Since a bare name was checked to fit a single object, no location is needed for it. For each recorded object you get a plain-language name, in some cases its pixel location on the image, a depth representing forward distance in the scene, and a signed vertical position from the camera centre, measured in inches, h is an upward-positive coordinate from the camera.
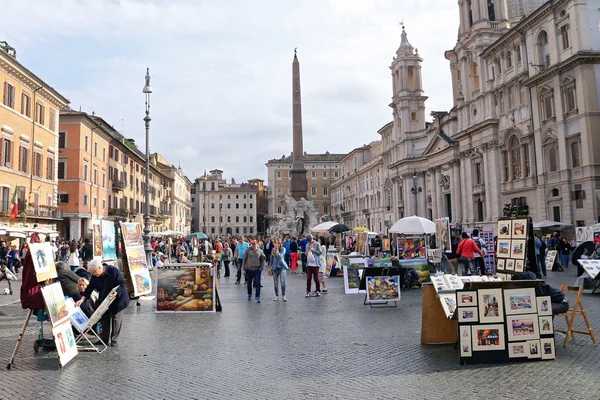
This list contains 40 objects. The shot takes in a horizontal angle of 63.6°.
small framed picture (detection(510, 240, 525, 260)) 378.6 -9.2
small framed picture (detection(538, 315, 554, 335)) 241.4 -43.7
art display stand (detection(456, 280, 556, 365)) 238.4 -42.4
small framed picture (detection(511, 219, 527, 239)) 380.0 +6.9
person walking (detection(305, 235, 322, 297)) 499.5 -21.4
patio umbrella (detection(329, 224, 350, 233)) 1018.1 +29.7
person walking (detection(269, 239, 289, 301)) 476.1 -21.8
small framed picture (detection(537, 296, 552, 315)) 242.4 -34.3
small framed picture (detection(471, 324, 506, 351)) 238.7 -48.9
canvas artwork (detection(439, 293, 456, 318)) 272.4 -35.8
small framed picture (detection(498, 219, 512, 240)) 397.9 +7.3
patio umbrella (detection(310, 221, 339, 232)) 1024.2 +33.5
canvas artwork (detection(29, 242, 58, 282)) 249.0 -5.8
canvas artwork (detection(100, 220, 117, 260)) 443.2 +7.3
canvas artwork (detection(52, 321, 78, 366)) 238.7 -47.9
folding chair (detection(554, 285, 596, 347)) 264.7 -49.6
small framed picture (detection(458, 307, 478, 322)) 237.9 -37.0
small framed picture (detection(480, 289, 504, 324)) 239.3 -33.9
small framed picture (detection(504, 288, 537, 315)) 240.7 -31.6
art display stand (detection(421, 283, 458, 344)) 279.0 -48.9
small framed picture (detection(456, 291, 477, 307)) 239.5 -29.8
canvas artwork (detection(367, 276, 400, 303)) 432.8 -42.9
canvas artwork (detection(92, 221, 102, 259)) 440.1 +8.3
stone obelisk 1515.7 +321.9
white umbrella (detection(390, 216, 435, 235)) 682.1 +20.3
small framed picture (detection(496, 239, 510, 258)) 394.6 -9.2
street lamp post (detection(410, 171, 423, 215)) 2169.2 +204.8
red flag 933.8 +76.9
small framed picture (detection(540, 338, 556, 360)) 241.1 -55.5
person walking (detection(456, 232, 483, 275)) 565.0 -14.3
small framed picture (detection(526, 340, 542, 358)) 240.2 -55.0
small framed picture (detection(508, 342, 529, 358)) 239.8 -55.1
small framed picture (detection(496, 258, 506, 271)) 394.0 -21.3
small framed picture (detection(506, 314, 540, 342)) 240.1 -44.4
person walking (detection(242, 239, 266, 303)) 459.8 -18.8
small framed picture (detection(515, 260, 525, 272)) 374.6 -21.6
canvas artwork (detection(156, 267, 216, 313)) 410.9 -37.5
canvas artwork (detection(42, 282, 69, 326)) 242.7 -27.9
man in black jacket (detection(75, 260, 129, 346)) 287.3 -26.8
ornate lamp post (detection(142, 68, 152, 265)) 786.8 +184.9
